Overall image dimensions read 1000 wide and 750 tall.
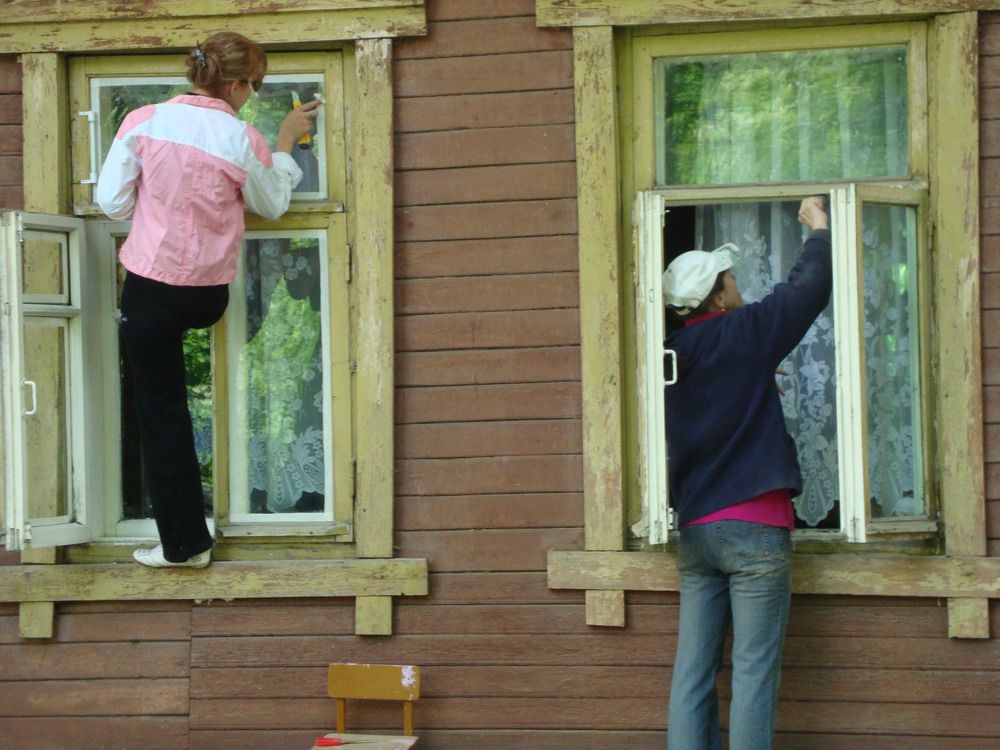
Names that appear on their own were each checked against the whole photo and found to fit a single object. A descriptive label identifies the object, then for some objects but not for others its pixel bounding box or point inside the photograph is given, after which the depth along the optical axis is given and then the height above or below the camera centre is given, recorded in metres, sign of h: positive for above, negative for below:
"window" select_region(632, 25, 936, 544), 9.30 +0.75
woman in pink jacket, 8.83 +0.61
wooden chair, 9.21 -0.98
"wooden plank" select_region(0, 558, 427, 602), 9.42 -0.63
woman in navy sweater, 8.18 -0.28
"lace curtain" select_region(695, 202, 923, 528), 9.38 +0.12
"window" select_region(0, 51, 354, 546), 9.61 +0.16
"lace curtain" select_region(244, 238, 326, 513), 9.77 +0.11
